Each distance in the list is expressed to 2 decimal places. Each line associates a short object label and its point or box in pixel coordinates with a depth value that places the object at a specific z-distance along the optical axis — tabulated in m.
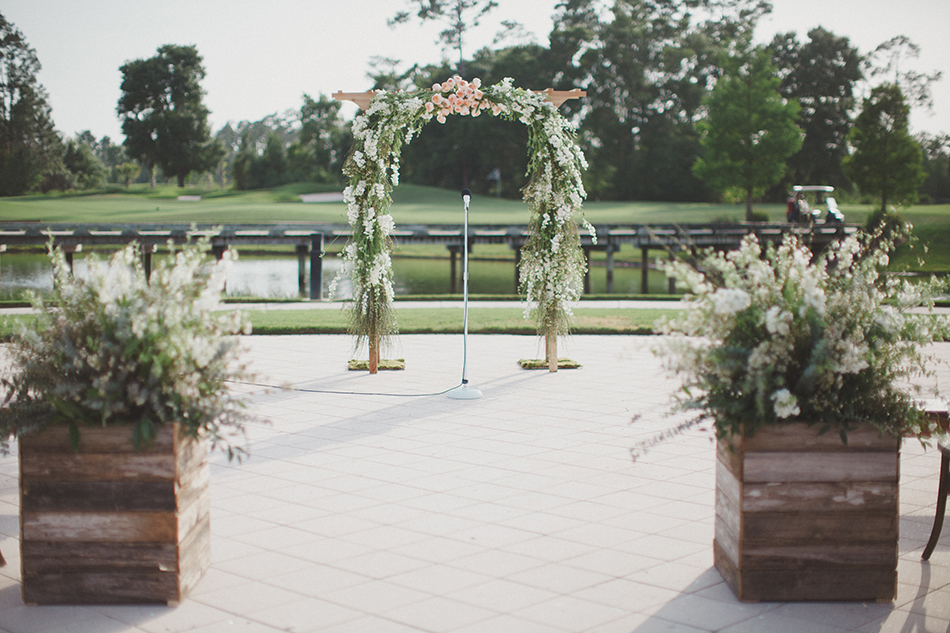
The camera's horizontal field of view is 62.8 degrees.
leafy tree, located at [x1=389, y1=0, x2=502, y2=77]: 53.56
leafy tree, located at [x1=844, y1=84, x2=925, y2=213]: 34.91
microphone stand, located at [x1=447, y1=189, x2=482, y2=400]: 7.17
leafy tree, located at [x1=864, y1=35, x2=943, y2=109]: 54.88
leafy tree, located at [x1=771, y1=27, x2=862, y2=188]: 52.19
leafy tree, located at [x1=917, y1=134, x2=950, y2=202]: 53.34
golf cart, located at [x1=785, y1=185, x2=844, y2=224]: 28.72
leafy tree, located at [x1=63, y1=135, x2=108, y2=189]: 57.00
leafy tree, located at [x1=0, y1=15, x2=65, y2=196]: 49.38
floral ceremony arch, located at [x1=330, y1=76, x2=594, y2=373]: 7.98
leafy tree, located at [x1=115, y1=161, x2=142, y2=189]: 62.84
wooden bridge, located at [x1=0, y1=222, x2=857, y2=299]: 18.81
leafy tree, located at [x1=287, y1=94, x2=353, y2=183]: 60.97
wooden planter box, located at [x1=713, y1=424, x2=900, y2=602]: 3.06
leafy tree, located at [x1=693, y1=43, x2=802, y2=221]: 38.72
